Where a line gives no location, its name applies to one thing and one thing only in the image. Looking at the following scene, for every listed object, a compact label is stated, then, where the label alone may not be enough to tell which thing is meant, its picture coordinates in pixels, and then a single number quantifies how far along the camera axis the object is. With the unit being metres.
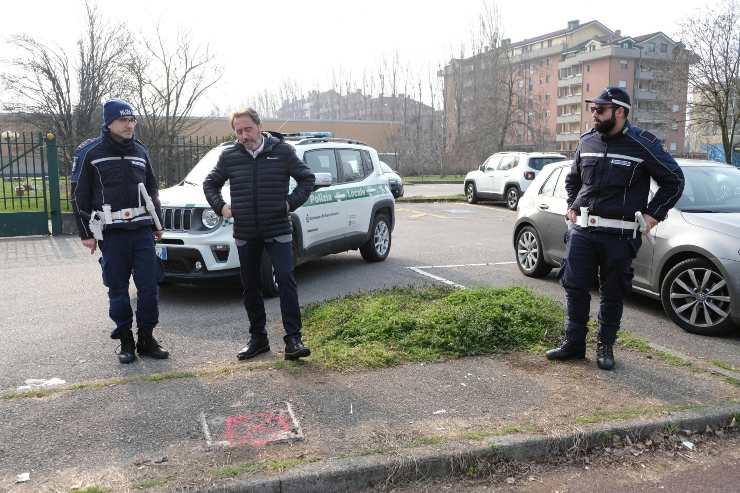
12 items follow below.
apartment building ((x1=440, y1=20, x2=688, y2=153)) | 49.88
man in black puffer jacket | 4.73
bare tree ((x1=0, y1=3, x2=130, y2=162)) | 29.69
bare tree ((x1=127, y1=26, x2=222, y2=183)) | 28.03
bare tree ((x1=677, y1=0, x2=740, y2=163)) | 24.09
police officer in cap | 4.51
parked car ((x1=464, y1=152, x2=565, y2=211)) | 18.88
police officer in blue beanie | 4.79
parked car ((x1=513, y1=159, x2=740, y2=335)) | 5.60
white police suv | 6.82
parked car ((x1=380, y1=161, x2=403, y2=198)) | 21.58
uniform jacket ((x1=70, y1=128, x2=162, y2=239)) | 4.80
